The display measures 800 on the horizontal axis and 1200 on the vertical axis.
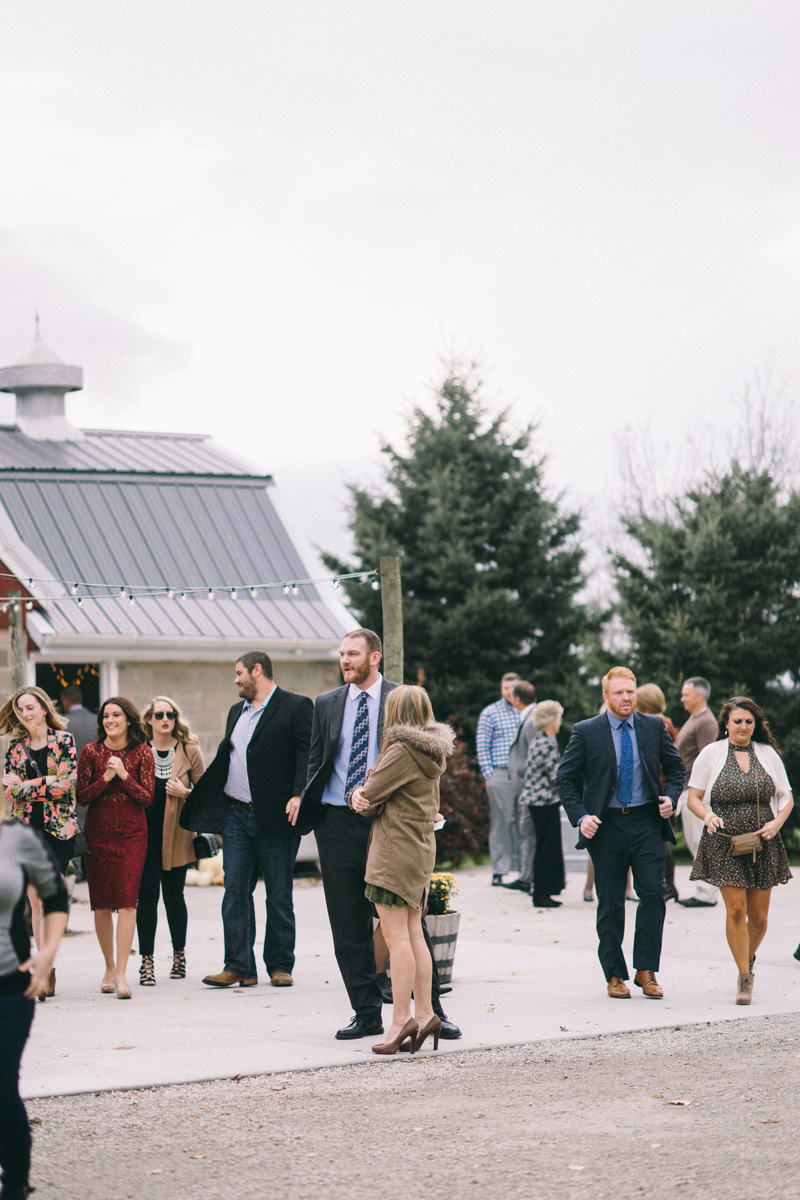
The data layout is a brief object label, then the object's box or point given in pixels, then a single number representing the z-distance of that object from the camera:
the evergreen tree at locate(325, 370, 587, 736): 24.06
